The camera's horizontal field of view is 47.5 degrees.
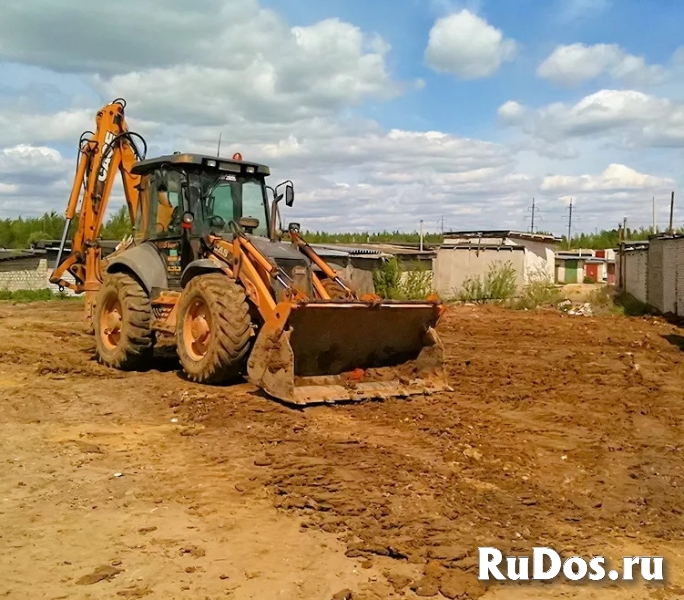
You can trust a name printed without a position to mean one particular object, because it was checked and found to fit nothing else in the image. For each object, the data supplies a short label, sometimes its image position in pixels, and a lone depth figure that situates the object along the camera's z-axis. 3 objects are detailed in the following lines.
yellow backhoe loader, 8.02
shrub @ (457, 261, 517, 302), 25.92
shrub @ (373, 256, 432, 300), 23.48
